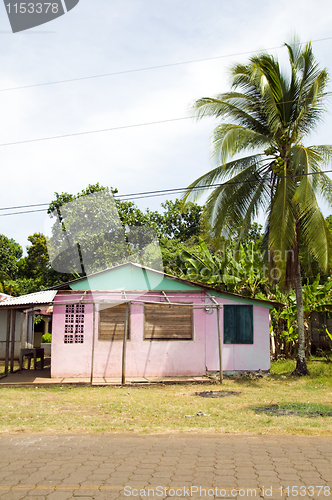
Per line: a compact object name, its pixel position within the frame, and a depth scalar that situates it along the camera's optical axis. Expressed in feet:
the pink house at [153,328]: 43.01
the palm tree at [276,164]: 40.06
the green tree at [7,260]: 108.68
